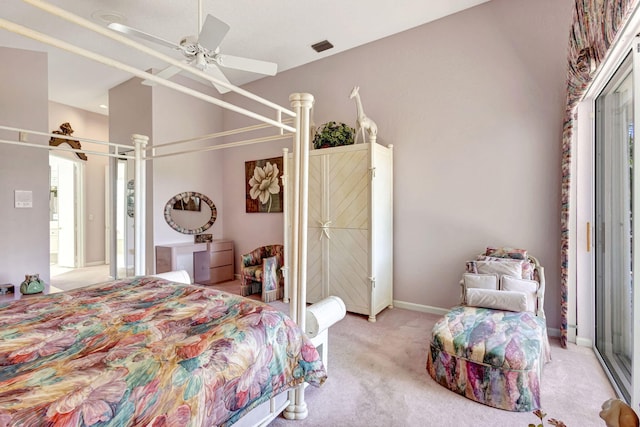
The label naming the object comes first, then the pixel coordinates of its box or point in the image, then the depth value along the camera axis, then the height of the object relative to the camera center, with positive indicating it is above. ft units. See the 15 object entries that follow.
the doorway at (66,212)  21.25 +0.06
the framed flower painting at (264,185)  15.51 +1.39
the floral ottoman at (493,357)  6.09 -2.95
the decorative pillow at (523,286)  8.30 -1.99
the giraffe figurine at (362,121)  11.39 +3.26
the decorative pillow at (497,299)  7.75 -2.21
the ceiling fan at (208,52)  7.29 +4.11
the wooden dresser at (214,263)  15.87 -2.61
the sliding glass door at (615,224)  6.57 -0.30
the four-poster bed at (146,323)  3.06 -1.51
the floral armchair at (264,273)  13.03 -2.55
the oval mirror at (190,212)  15.78 +0.02
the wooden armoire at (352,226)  11.00 -0.52
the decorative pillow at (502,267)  8.73 -1.56
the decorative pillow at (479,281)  8.71 -1.94
